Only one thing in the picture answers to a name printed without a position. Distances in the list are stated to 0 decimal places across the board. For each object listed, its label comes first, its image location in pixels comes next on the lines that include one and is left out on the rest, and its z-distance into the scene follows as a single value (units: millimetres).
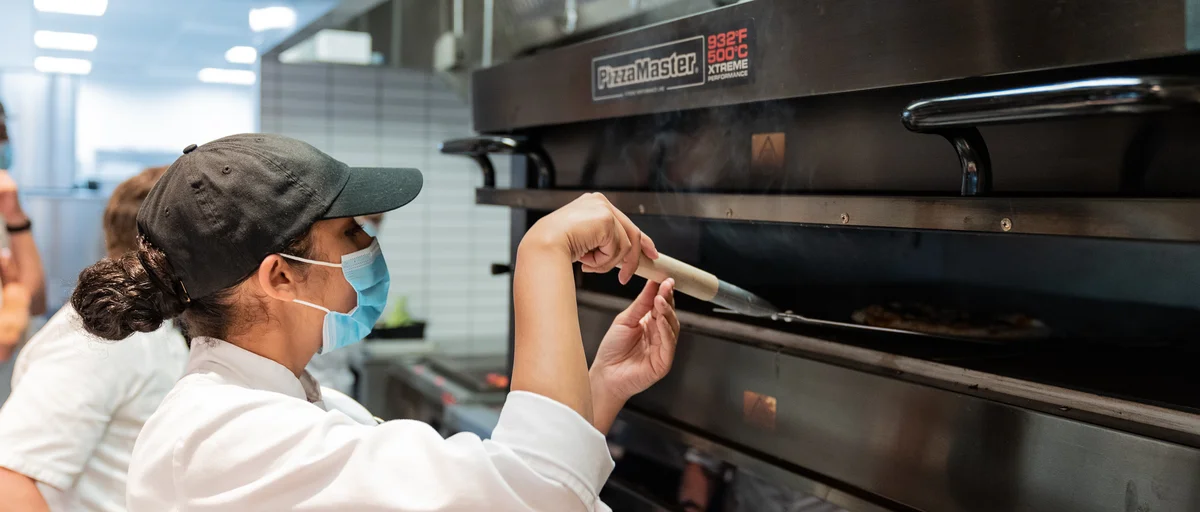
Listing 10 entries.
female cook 901
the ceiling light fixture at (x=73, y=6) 3752
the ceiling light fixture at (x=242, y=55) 4469
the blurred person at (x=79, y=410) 1557
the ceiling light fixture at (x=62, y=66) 4043
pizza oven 777
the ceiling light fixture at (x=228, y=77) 4535
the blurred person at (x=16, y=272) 2977
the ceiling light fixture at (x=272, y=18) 4195
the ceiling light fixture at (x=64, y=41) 3951
